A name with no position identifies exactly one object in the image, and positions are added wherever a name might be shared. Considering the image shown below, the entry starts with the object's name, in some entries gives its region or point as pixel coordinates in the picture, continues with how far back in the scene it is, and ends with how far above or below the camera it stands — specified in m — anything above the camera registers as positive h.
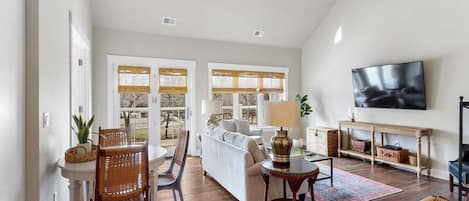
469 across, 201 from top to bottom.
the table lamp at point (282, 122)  2.82 -0.23
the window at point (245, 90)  6.62 +0.28
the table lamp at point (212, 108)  5.62 -0.16
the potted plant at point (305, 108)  7.04 -0.21
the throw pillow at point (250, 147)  3.21 -0.56
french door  5.61 +0.10
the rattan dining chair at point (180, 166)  2.89 -0.71
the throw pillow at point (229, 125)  5.21 -0.49
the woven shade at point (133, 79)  5.60 +0.46
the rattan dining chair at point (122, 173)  1.99 -0.56
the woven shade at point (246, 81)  6.60 +0.49
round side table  2.60 -0.72
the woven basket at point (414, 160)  4.71 -1.06
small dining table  2.18 -0.58
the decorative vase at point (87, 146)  2.40 -0.41
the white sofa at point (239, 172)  3.10 -0.91
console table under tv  4.55 -0.61
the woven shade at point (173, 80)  5.98 +0.46
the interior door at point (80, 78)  3.73 +0.37
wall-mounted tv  4.67 +0.26
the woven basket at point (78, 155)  2.34 -0.48
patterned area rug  3.62 -1.30
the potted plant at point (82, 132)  2.54 -0.30
